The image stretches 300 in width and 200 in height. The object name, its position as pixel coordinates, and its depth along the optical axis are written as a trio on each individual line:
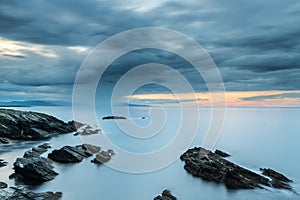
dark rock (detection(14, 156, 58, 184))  38.44
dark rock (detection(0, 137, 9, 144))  73.94
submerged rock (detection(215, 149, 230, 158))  64.18
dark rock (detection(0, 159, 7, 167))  46.93
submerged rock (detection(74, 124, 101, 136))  102.49
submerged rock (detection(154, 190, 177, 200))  32.09
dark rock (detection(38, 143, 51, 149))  65.66
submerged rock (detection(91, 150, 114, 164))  53.01
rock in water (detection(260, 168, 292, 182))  41.92
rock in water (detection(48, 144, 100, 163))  51.69
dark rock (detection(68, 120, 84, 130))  117.70
